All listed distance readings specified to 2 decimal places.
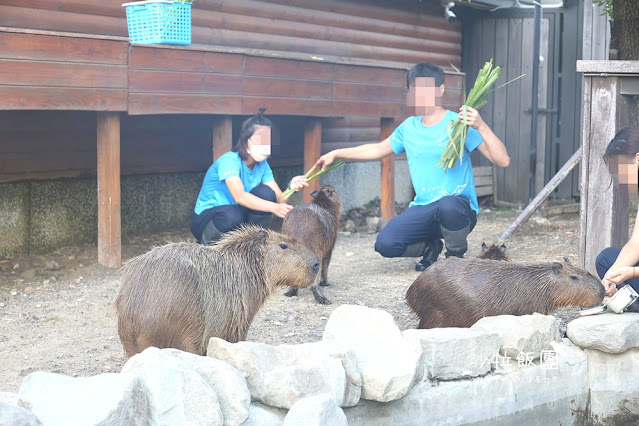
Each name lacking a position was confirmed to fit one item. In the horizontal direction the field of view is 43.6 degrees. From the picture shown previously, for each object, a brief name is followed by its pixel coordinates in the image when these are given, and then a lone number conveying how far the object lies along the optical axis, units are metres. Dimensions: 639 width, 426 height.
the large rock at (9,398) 2.47
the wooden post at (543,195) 7.62
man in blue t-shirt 5.63
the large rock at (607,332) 3.62
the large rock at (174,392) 2.53
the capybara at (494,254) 4.80
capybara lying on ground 4.04
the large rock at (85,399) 2.30
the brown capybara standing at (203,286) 3.40
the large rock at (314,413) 2.55
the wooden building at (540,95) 10.58
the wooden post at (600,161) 4.44
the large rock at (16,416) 2.15
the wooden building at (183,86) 5.45
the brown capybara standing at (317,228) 5.24
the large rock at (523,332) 3.52
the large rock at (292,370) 2.82
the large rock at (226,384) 2.69
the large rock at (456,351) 3.31
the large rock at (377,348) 3.05
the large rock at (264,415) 2.74
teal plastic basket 5.77
